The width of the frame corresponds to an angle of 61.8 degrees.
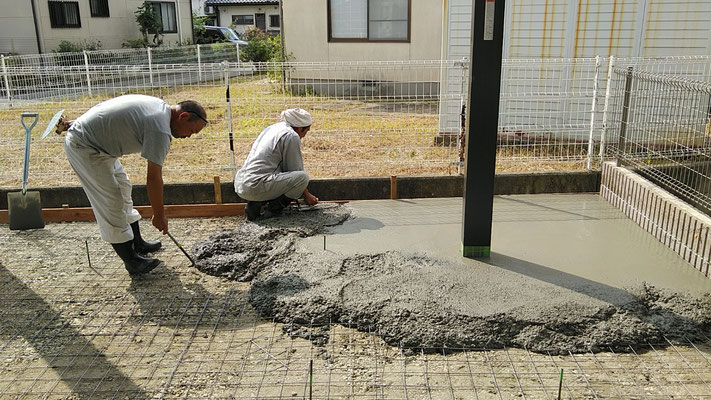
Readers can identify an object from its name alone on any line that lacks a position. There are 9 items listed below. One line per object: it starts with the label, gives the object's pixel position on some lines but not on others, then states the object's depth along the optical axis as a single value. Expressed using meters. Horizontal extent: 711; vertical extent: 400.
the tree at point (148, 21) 18.55
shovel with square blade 5.08
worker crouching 5.02
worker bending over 3.76
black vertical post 3.82
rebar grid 2.85
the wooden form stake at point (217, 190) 5.62
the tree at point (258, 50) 16.45
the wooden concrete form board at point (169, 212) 5.39
